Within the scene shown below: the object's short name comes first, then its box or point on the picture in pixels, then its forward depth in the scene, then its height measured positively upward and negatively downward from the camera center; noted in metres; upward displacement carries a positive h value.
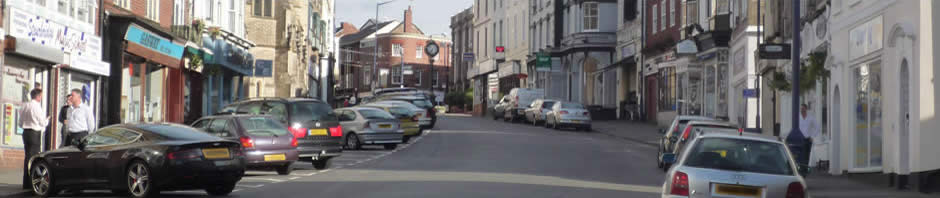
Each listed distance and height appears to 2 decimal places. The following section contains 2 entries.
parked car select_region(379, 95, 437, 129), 46.00 +0.10
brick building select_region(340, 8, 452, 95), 119.92 +5.16
